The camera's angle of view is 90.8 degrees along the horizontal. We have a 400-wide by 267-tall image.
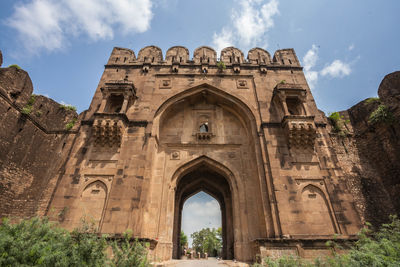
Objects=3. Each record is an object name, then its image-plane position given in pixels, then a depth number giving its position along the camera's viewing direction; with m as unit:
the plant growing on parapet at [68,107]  14.60
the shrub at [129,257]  4.59
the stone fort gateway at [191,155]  8.47
